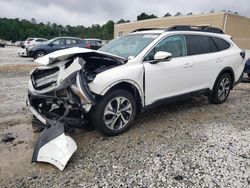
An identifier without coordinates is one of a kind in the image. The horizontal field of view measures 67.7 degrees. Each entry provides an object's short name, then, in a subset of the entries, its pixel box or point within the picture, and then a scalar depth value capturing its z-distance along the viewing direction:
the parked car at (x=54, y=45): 11.55
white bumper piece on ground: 2.28
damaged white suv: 2.68
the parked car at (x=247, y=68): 7.25
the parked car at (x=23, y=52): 14.55
